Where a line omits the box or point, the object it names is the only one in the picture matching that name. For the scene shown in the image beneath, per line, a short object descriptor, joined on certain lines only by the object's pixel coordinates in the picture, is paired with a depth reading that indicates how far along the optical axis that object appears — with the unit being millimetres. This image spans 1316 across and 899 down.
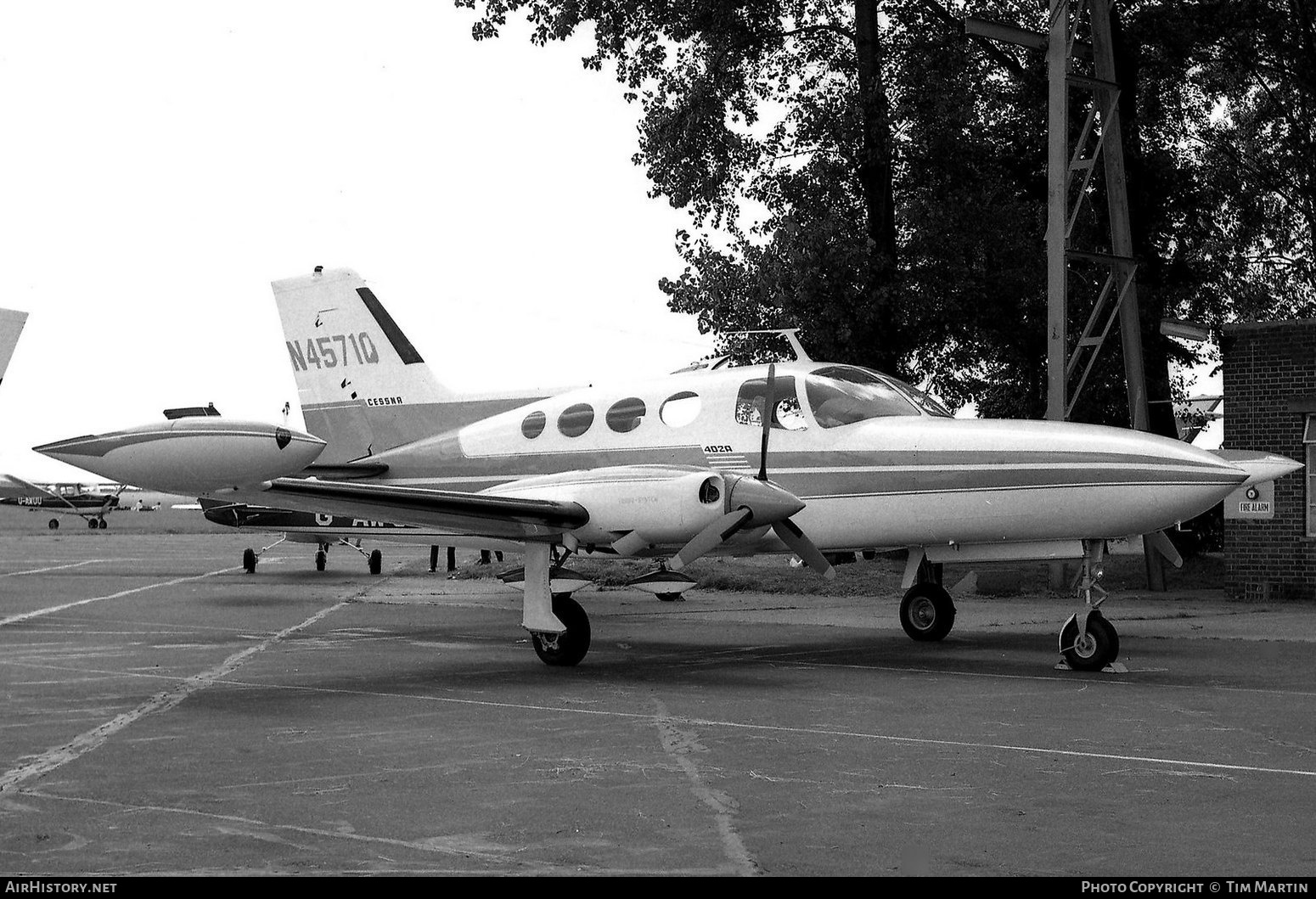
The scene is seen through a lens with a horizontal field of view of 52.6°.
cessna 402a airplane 11031
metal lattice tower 19984
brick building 20516
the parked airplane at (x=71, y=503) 73875
